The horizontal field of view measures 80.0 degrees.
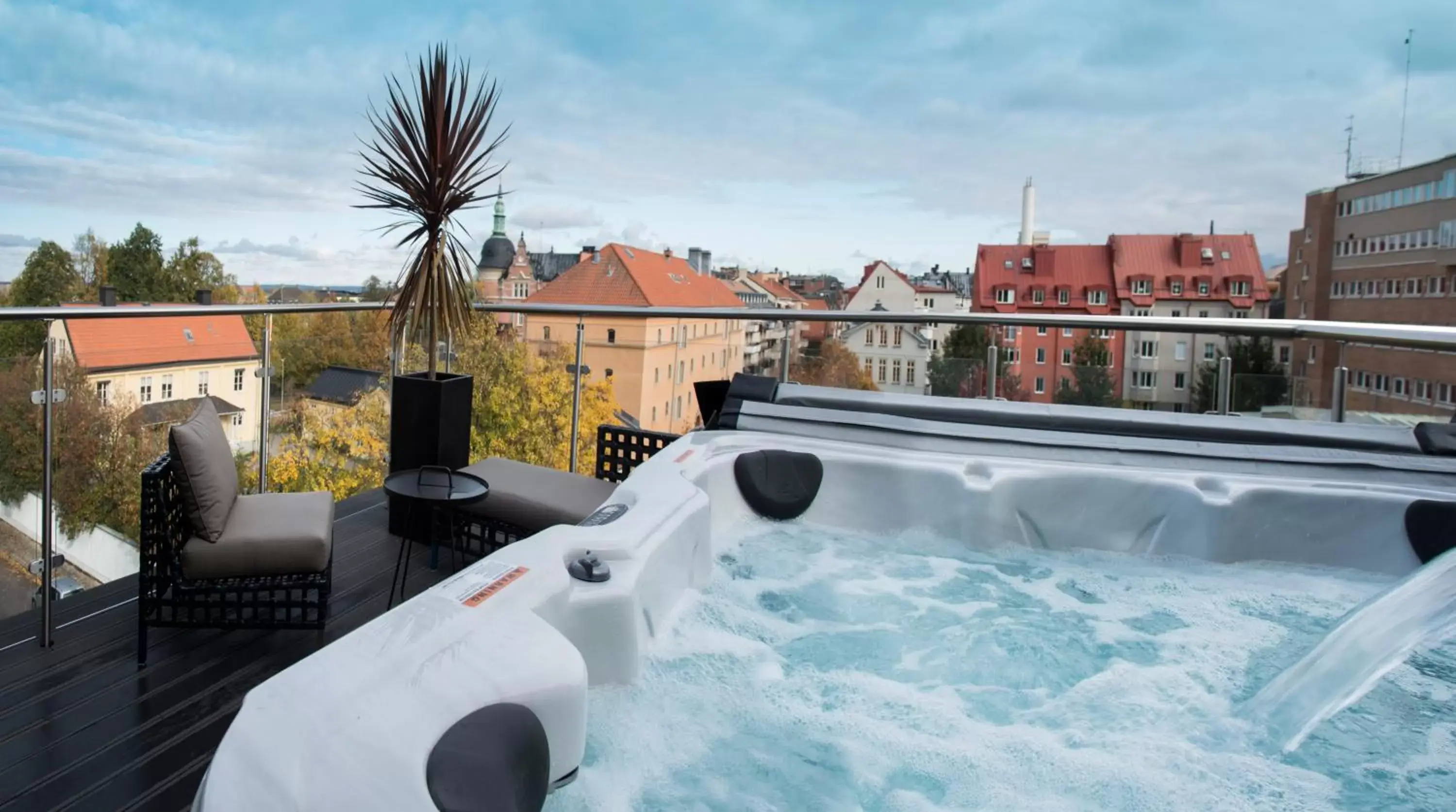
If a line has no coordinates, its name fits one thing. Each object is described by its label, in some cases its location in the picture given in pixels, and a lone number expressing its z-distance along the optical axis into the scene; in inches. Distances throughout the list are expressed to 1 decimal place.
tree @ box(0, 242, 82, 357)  907.4
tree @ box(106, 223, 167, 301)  1079.6
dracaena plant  114.8
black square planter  110.9
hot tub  37.8
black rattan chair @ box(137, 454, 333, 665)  70.7
